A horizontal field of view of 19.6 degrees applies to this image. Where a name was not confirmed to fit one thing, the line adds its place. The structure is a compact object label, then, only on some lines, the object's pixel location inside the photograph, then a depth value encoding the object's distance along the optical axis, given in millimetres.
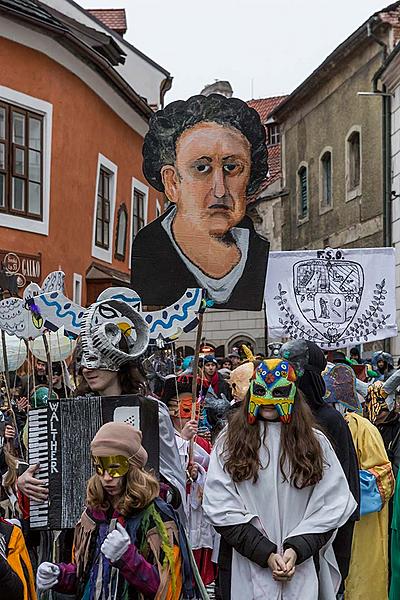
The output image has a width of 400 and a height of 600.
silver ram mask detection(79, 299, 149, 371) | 5508
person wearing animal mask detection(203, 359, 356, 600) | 5473
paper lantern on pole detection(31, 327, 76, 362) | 9586
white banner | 10789
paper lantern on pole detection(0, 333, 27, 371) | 9898
